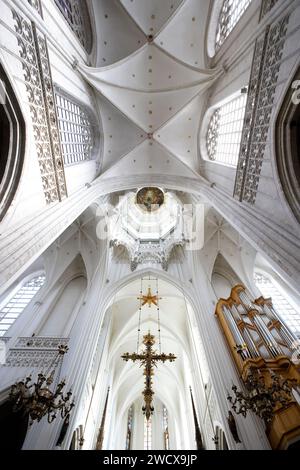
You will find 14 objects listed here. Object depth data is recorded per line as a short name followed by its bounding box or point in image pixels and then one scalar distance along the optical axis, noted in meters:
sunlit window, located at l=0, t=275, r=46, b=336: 9.82
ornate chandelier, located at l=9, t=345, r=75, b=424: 5.04
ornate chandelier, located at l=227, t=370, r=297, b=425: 4.90
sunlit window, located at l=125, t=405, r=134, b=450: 16.83
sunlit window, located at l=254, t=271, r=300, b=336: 9.71
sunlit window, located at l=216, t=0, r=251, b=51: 8.61
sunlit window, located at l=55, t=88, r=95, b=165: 8.62
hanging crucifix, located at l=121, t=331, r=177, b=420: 7.05
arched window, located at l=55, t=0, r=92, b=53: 8.38
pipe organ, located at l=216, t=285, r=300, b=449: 5.66
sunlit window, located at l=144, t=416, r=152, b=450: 17.20
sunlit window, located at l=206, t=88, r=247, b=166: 9.09
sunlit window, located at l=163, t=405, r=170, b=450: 16.73
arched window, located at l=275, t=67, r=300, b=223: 5.44
